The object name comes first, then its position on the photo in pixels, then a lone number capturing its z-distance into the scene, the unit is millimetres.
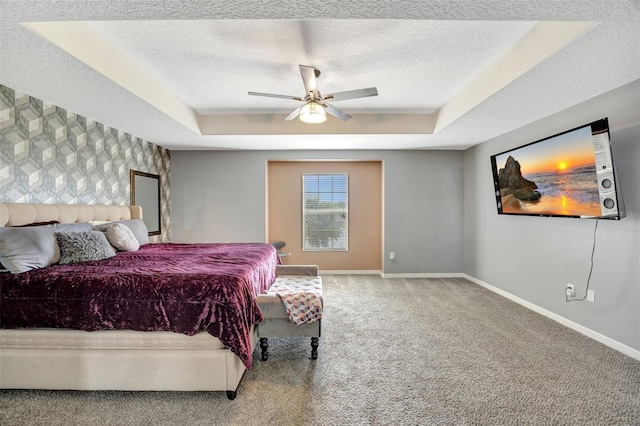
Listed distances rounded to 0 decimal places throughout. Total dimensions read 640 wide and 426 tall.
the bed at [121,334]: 2119
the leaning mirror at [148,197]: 4738
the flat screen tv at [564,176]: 2727
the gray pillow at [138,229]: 3854
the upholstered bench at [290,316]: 2592
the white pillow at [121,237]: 3291
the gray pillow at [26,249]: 2252
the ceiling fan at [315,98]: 2900
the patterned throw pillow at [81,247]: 2619
